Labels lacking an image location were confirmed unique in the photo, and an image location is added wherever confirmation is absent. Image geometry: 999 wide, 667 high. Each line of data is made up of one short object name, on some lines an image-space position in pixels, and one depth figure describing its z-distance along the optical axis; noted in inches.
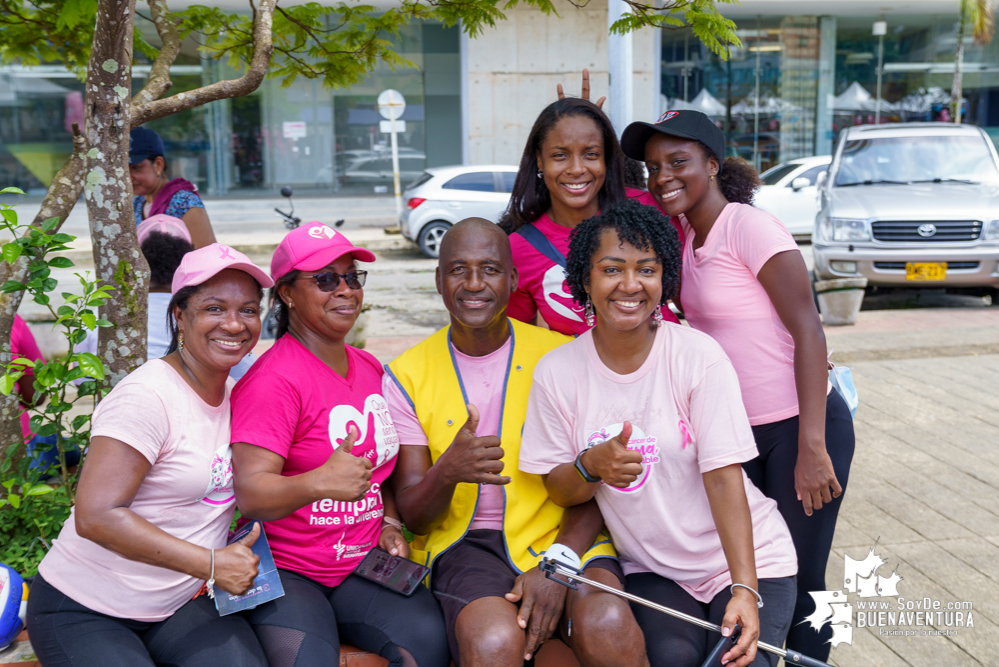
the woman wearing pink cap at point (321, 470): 92.3
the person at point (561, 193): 122.3
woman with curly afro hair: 94.2
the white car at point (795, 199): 570.3
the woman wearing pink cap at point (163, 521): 86.2
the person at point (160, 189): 188.9
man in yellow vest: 92.7
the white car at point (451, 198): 571.5
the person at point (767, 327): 103.9
